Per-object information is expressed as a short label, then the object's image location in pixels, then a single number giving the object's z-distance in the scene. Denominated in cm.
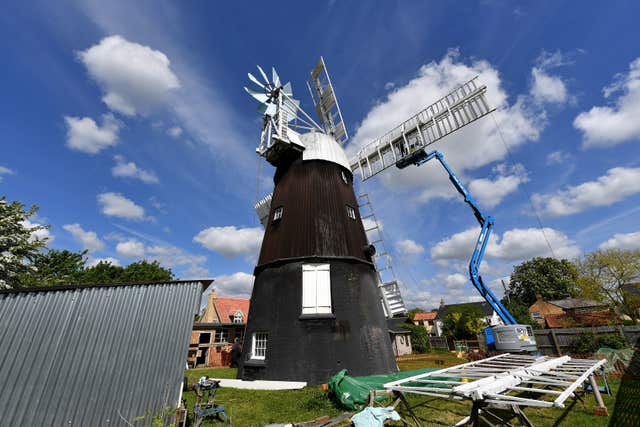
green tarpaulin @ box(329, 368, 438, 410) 770
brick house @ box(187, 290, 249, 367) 2349
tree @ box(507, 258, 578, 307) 5475
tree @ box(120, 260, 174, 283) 3599
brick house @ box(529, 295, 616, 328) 3053
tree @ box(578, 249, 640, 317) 2925
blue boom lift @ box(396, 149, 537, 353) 1241
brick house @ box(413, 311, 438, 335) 6035
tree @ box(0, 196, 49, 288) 1662
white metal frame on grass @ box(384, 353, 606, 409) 391
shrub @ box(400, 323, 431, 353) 3311
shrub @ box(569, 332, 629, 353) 1426
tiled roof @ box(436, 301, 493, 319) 5322
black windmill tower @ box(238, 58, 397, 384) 1101
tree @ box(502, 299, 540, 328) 3130
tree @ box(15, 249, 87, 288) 2919
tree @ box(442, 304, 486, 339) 3191
